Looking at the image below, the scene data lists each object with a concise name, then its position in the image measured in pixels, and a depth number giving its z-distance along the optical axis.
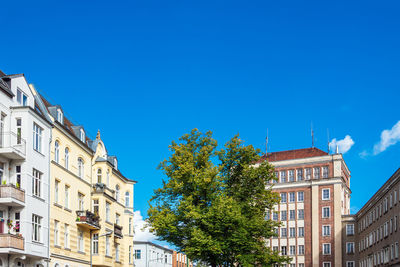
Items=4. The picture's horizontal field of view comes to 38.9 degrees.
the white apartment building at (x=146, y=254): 97.12
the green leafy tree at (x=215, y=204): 45.02
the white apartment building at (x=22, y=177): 32.91
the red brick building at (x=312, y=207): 92.75
